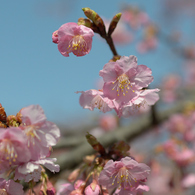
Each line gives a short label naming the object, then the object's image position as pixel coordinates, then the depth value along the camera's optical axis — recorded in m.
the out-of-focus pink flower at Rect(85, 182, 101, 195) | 0.37
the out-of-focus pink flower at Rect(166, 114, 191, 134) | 0.70
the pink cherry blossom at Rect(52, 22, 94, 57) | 0.36
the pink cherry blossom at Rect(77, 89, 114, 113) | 0.36
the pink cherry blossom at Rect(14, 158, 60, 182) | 0.34
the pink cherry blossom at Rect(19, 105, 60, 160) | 0.34
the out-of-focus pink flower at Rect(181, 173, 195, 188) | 0.52
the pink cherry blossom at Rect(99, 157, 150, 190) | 0.36
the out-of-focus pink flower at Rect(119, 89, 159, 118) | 0.36
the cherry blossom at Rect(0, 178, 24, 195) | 0.35
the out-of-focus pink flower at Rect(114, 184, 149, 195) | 0.37
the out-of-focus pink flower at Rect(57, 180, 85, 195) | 0.38
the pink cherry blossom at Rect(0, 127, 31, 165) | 0.33
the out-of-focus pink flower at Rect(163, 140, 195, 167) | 0.54
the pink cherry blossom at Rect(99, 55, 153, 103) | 0.36
